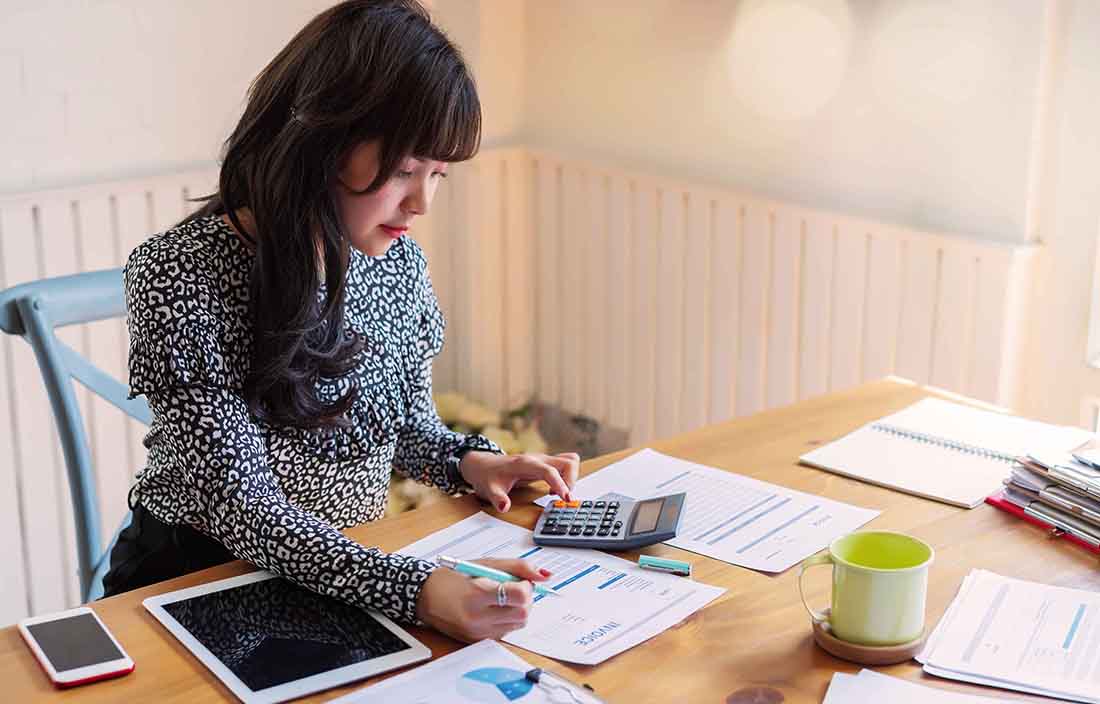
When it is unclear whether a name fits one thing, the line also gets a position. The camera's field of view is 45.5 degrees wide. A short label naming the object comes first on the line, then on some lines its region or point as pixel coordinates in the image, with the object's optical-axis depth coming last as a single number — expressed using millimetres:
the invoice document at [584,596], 1139
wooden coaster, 1106
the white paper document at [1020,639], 1081
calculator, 1328
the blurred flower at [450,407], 2965
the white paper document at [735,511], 1335
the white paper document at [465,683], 1040
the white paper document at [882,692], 1051
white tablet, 1079
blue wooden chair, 1604
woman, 1244
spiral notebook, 1504
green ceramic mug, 1102
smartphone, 1087
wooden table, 1074
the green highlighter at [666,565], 1278
